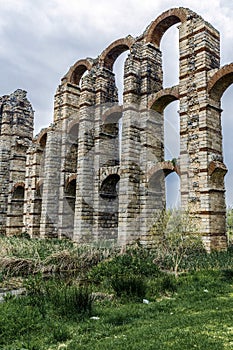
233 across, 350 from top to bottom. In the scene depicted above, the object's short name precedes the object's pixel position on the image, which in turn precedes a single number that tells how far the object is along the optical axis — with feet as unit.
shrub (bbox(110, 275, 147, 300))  19.40
